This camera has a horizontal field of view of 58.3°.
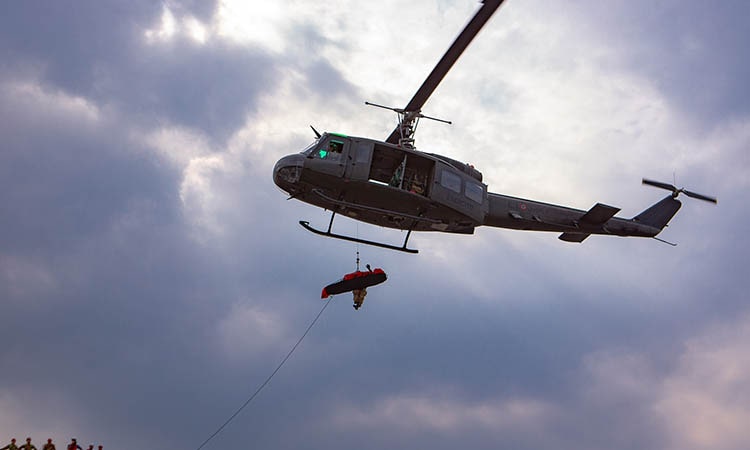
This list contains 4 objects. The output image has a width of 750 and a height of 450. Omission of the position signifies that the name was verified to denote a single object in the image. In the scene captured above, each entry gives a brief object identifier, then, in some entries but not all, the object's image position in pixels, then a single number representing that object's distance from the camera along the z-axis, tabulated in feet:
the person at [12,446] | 76.06
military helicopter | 68.64
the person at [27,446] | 76.84
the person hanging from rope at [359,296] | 78.54
